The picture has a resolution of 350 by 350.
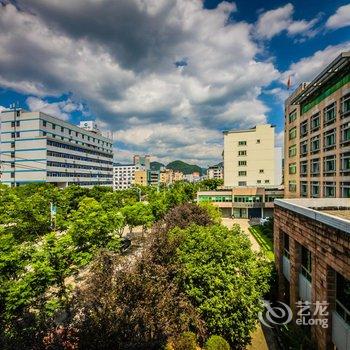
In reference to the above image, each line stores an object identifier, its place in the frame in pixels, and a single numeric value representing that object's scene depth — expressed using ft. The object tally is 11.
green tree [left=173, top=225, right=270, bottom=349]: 43.11
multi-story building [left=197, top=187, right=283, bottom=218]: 192.56
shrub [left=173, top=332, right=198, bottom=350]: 38.81
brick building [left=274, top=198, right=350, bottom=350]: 29.89
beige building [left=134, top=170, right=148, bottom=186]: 574.56
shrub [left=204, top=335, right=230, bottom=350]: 40.57
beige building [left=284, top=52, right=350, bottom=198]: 86.02
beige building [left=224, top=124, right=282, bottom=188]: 215.51
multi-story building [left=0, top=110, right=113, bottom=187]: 250.57
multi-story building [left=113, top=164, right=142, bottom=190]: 639.72
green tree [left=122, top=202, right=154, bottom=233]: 117.80
